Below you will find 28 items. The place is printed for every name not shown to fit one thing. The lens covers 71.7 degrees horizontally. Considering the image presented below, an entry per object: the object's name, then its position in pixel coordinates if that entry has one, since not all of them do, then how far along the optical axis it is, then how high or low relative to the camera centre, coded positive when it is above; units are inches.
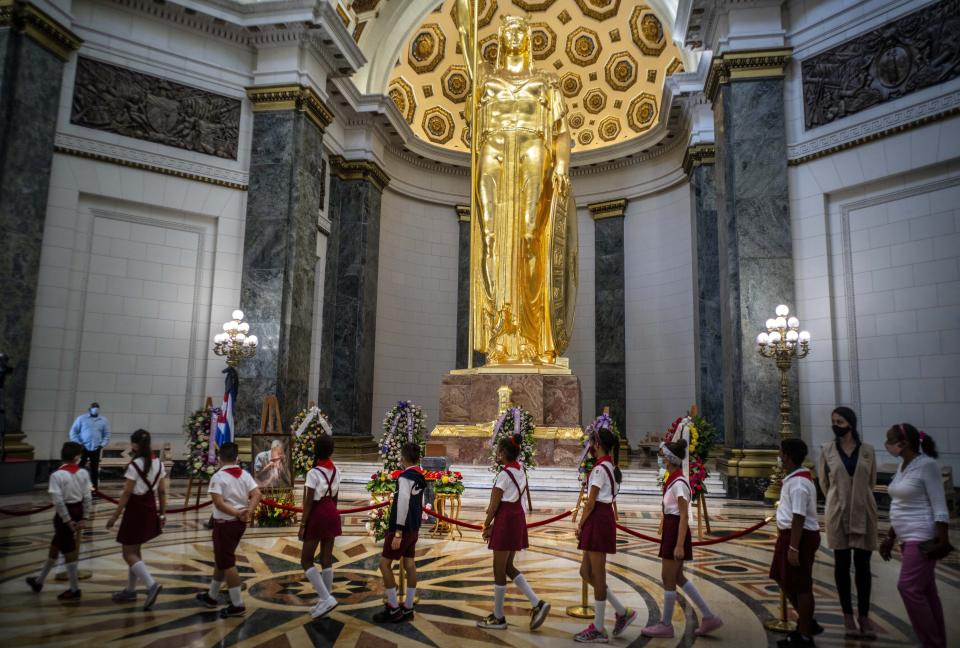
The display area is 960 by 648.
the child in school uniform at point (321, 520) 177.5 -30.5
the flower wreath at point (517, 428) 379.6 -10.5
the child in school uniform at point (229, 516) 173.6 -29.5
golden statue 531.2 +154.5
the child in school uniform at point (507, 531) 166.9 -30.6
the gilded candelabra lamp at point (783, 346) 376.2 +40.0
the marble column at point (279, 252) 477.7 +115.0
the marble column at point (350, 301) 618.2 +100.6
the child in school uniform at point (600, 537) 159.9 -30.6
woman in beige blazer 167.8 -23.9
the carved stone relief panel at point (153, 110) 458.9 +211.1
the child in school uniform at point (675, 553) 159.8 -33.6
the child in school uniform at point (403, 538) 170.6 -34.0
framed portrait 314.8 -26.7
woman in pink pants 141.3 -22.4
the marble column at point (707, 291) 553.9 +105.8
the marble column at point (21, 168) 398.9 +143.5
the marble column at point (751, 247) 406.9 +107.0
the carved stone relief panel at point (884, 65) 372.2 +209.0
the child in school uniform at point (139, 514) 181.2 -31.3
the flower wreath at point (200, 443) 334.6 -20.0
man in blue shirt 378.0 -18.8
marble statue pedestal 483.8 -0.4
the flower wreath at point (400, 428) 360.5 -11.0
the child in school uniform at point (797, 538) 153.7 -28.6
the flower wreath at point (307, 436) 359.6 -16.6
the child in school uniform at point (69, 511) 187.2 -31.5
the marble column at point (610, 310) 705.0 +111.4
